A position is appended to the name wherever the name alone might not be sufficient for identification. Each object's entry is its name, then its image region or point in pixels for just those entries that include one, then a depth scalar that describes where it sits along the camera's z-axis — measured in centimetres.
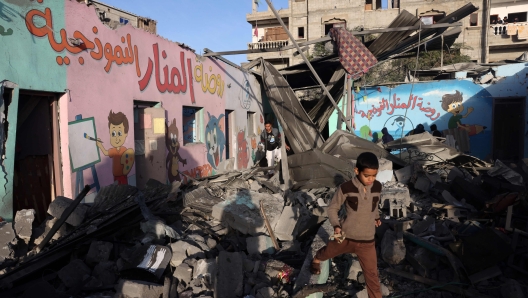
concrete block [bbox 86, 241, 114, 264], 447
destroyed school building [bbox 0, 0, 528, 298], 427
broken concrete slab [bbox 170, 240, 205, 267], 445
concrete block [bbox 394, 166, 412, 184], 847
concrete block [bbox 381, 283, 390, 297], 423
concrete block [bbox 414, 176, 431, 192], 805
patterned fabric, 1059
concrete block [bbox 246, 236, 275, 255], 511
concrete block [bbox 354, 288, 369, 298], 400
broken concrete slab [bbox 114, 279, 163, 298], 365
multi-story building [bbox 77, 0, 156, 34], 680
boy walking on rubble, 363
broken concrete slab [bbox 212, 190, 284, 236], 563
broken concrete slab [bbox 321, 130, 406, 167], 903
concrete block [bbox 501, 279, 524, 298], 385
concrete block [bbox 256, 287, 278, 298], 397
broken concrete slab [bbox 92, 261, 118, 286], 417
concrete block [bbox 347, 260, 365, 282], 455
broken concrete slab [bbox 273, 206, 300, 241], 568
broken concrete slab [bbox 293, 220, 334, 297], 409
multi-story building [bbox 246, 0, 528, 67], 3177
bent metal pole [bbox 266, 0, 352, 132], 839
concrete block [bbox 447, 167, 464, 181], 851
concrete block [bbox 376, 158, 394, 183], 844
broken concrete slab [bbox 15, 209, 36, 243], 501
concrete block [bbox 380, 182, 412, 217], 643
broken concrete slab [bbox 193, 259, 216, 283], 425
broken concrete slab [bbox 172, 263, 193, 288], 415
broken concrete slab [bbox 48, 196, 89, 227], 512
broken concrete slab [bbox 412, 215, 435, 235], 555
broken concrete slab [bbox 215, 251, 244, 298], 396
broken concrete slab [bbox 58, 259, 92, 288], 405
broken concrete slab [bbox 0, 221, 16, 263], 460
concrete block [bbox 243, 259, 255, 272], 448
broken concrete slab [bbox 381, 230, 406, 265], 479
